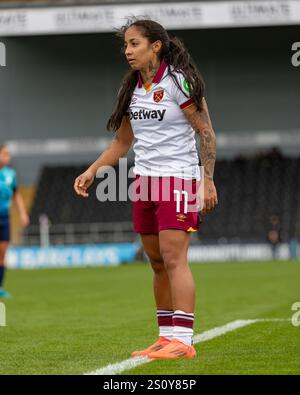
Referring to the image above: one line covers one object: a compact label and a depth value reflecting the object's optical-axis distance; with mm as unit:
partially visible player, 16250
